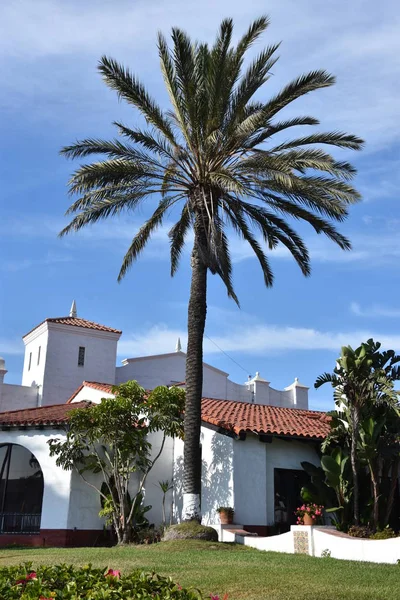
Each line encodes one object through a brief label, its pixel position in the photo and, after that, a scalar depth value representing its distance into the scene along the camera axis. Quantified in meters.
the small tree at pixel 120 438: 19.81
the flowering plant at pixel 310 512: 17.54
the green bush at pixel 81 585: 5.47
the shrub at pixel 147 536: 19.60
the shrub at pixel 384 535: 16.23
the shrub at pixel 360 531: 16.81
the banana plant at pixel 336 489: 18.42
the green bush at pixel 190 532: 17.16
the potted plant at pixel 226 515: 19.00
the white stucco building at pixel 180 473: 19.81
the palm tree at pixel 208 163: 17.94
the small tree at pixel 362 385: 17.48
